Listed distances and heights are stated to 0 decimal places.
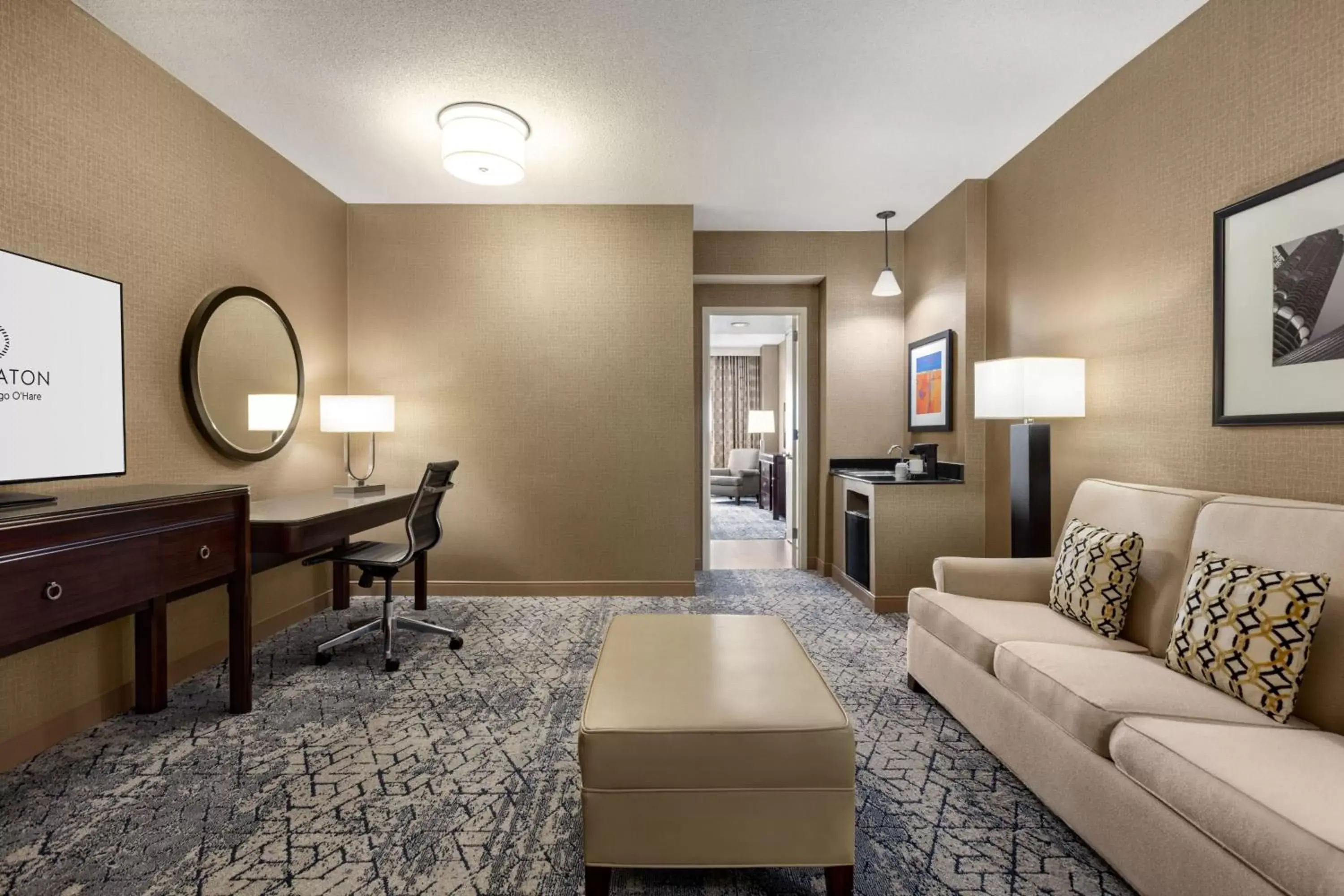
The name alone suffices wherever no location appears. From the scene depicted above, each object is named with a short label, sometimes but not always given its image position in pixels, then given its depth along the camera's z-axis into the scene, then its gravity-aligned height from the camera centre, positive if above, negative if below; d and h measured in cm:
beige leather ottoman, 139 -82
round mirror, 283 +36
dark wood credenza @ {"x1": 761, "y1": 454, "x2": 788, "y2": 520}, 802 -62
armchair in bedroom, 962 -60
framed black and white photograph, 183 +44
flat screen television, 200 +24
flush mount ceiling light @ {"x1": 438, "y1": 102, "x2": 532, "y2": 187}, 286 +147
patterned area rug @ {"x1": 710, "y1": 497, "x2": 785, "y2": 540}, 691 -105
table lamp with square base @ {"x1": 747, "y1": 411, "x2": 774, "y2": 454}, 988 +31
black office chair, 294 -57
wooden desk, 254 -36
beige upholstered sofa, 114 -68
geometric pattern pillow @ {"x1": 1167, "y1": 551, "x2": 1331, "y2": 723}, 148 -50
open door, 505 -19
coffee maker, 404 -14
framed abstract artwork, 399 +40
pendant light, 413 +108
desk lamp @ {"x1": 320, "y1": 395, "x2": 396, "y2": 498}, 340 +15
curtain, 1081 +76
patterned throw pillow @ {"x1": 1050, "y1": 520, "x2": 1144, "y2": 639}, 208 -50
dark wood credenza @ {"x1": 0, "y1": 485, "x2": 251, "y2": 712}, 163 -39
